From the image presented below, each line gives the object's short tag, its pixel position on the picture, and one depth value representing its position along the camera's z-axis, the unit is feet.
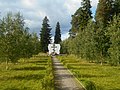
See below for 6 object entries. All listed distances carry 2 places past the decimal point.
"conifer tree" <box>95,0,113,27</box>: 103.07
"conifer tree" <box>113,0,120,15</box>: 104.01
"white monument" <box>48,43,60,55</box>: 186.00
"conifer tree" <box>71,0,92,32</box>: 118.69
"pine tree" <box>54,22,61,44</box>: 215.72
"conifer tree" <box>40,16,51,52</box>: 194.68
